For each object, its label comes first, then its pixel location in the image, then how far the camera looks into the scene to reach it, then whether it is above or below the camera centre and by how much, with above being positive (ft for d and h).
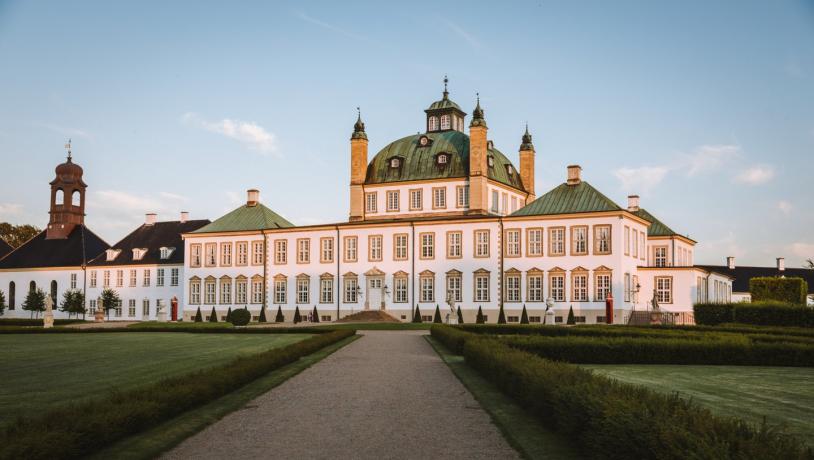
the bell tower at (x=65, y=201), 251.39 +24.64
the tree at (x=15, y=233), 291.99 +16.38
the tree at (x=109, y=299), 219.00 -6.00
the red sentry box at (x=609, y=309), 153.79 -6.13
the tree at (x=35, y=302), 230.68 -7.17
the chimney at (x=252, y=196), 218.79 +22.55
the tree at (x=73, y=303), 221.87 -7.18
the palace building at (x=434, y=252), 165.58 +5.95
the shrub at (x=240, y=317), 145.28 -7.27
